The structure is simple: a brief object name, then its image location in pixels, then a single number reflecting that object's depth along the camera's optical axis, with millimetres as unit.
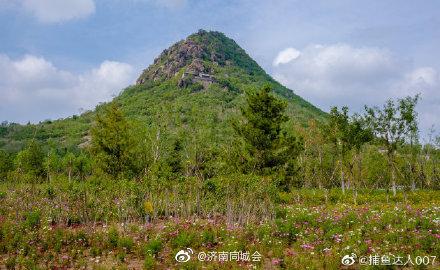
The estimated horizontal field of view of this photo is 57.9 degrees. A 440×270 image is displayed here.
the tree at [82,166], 57250
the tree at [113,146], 26031
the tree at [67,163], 55844
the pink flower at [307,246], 9828
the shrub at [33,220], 13688
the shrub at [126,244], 10844
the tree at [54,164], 50203
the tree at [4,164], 52378
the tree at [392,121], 29438
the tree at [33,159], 48175
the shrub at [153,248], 9992
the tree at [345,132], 30984
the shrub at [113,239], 11259
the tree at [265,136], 25297
